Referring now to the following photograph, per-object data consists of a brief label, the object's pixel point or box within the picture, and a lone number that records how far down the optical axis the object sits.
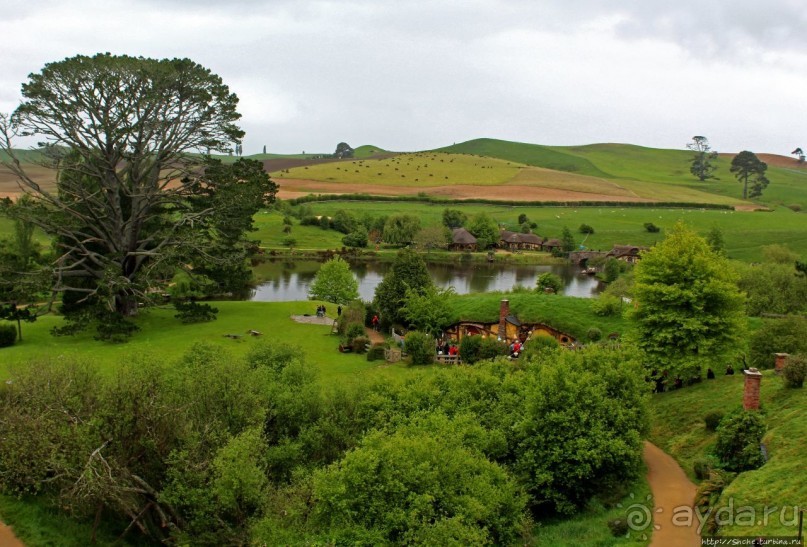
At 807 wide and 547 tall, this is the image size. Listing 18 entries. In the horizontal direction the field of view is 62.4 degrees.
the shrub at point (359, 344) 39.62
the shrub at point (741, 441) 21.58
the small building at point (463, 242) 112.94
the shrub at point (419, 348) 37.78
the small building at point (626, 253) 105.47
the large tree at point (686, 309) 31.47
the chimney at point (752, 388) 24.17
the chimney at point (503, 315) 43.48
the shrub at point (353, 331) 40.31
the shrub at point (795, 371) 25.52
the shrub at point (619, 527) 19.31
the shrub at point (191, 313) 44.31
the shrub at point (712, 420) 26.02
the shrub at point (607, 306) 42.59
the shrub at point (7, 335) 37.75
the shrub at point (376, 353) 38.25
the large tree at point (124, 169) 39.41
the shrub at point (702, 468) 22.41
